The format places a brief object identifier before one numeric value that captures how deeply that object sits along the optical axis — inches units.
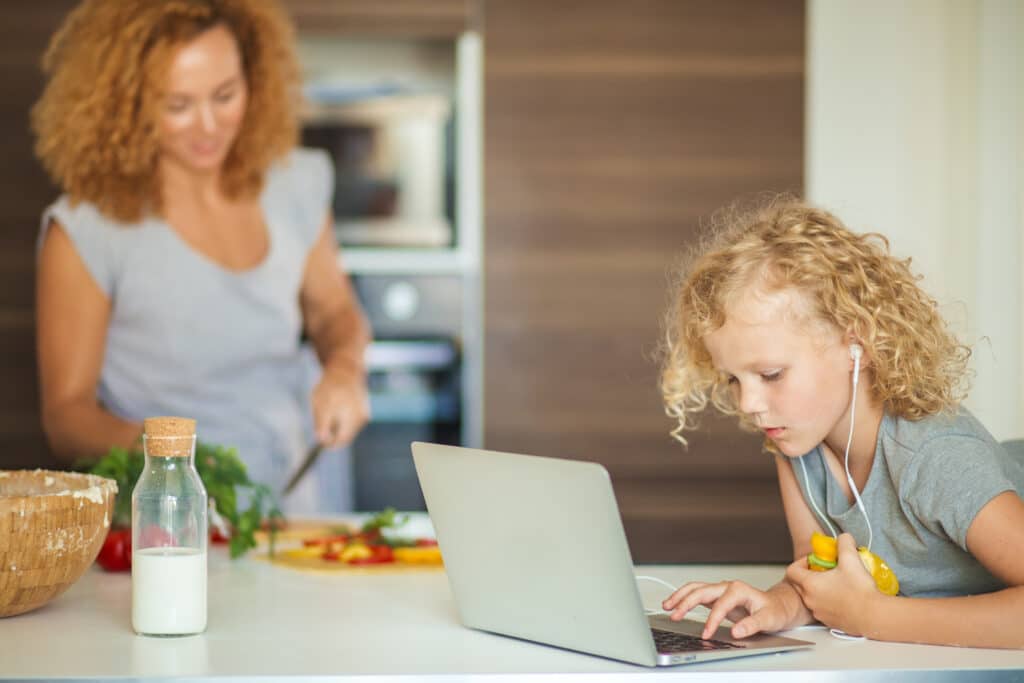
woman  106.4
